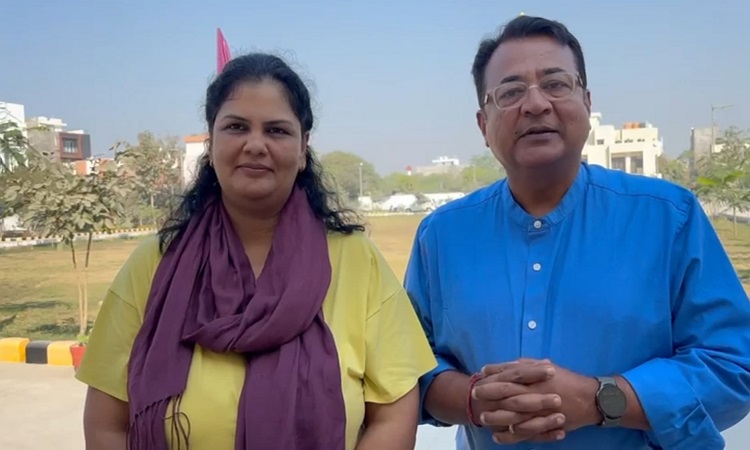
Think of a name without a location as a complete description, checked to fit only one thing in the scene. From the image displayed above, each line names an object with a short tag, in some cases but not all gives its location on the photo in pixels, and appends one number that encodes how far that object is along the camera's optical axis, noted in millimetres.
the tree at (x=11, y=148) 7953
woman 1353
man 1285
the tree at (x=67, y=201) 6996
